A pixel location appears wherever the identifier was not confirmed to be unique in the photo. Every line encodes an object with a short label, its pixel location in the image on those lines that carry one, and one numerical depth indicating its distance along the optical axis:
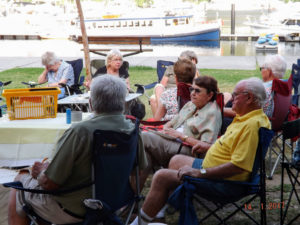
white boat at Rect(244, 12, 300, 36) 32.69
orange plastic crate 3.57
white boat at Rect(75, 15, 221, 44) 34.62
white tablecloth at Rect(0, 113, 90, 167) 3.41
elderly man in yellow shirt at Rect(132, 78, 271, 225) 2.75
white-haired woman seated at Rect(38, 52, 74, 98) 6.19
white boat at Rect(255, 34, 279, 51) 22.22
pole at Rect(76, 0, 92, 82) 7.11
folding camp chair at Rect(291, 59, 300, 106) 5.69
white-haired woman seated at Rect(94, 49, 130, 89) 5.67
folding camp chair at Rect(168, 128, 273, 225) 2.82
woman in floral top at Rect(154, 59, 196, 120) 4.16
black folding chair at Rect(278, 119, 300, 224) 2.95
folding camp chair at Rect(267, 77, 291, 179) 4.27
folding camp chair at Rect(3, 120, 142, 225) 2.37
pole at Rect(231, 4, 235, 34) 34.55
